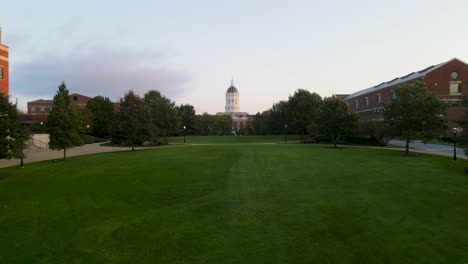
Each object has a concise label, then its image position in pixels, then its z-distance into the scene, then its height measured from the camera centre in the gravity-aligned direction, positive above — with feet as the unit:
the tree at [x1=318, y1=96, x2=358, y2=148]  131.64 +5.48
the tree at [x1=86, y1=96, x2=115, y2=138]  216.74 +12.31
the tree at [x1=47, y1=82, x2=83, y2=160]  95.66 +1.76
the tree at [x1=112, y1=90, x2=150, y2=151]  123.13 +5.13
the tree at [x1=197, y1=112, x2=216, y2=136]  331.16 +7.33
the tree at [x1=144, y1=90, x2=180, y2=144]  172.45 +8.90
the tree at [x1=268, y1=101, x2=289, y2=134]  224.76 +11.62
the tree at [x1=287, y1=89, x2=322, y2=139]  202.08 +15.35
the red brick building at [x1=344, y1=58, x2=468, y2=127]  177.17 +30.76
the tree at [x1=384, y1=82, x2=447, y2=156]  92.27 +6.04
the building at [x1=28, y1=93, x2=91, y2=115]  306.76 +26.44
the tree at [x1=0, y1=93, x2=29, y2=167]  63.41 -0.34
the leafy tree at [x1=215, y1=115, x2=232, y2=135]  346.50 +6.45
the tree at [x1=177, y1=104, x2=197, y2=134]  290.97 +14.09
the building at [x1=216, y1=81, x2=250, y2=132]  574.89 +19.26
